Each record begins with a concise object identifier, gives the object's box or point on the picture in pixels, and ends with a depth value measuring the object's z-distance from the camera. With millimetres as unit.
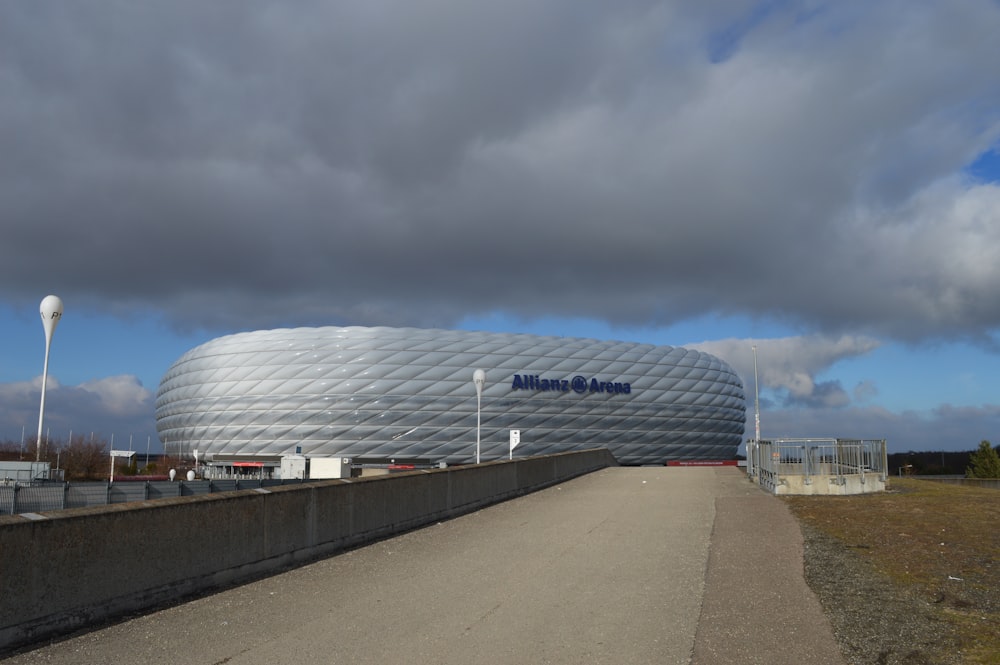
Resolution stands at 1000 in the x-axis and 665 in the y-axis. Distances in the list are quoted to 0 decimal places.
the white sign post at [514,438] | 35594
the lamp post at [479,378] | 36094
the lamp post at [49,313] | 14477
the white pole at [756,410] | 53269
